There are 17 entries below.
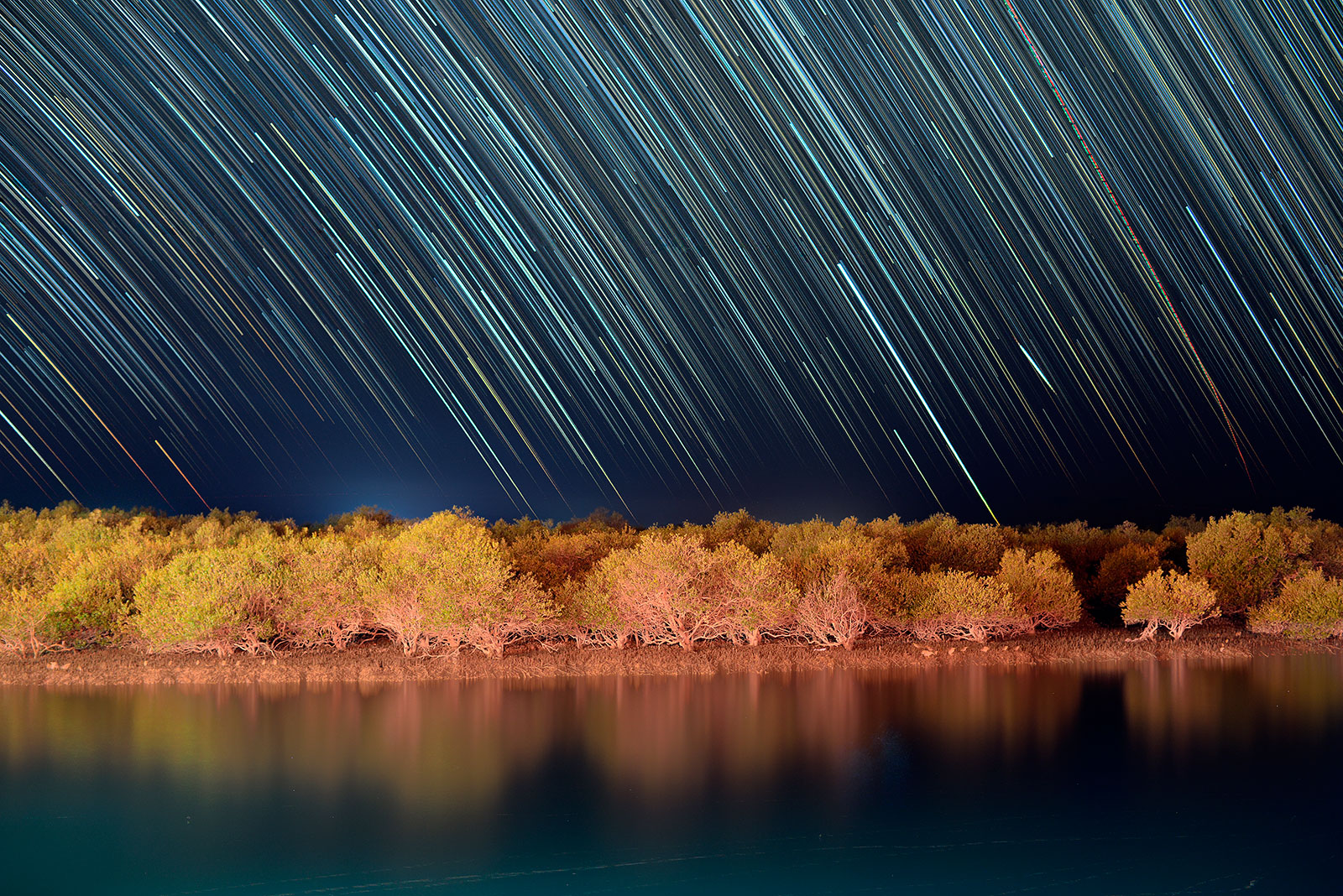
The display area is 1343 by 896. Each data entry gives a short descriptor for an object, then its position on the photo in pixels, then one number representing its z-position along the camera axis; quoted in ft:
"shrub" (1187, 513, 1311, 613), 136.05
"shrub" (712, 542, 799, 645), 106.73
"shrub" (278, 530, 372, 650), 103.50
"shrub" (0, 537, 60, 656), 100.48
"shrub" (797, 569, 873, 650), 108.68
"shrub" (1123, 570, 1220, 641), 118.93
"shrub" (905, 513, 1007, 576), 149.18
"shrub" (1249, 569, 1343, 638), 119.85
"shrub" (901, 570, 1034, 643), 109.81
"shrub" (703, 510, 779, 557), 159.53
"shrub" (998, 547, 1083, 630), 118.93
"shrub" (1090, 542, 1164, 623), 147.74
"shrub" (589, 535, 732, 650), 105.19
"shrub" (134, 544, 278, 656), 97.71
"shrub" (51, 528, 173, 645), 103.35
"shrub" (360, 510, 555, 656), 98.73
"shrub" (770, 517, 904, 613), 112.88
